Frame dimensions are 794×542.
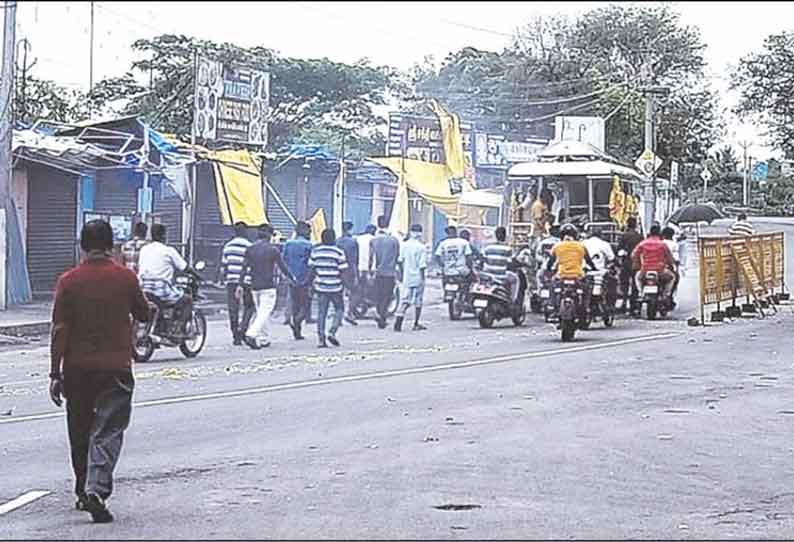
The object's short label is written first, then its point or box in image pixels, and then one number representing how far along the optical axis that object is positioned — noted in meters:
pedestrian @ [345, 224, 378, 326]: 24.62
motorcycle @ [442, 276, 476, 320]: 24.45
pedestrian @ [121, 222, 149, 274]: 19.14
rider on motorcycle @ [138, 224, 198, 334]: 17.30
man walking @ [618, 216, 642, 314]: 24.22
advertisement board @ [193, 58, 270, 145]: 26.52
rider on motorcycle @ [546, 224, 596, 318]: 20.30
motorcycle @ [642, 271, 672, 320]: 23.59
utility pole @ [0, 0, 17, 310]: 23.05
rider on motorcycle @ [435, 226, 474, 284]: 24.20
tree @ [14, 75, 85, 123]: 38.56
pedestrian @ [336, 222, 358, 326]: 24.12
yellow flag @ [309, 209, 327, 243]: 31.78
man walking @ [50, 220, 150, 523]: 7.98
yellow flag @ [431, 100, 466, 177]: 34.81
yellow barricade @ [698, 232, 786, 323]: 23.09
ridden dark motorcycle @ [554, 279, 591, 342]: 19.97
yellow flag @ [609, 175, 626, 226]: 26.16
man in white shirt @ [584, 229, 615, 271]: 22.42
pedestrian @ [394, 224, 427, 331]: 22.94
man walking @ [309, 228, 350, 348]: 19.62
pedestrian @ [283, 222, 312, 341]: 21.23
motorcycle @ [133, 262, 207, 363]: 17.47
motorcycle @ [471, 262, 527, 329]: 22.94
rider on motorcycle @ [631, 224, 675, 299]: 23.48
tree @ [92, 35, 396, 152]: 39.66
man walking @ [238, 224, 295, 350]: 19.28
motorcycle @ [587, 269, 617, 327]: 22.05
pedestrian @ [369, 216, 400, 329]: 22.95
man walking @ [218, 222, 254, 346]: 19.75
